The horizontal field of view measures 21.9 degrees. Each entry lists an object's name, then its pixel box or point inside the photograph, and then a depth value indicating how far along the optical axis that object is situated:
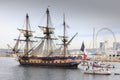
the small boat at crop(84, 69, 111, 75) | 95.18
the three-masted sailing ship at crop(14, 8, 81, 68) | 123.31
